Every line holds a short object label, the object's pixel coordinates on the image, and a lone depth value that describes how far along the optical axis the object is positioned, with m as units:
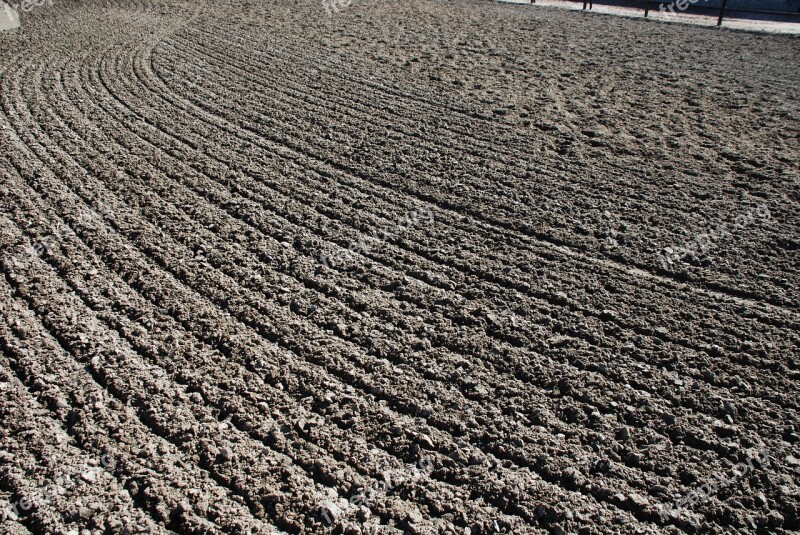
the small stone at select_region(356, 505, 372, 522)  3.00
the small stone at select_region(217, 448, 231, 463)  3.25
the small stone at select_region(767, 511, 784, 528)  3.03
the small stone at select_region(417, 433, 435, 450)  3.38
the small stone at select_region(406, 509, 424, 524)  3.00
